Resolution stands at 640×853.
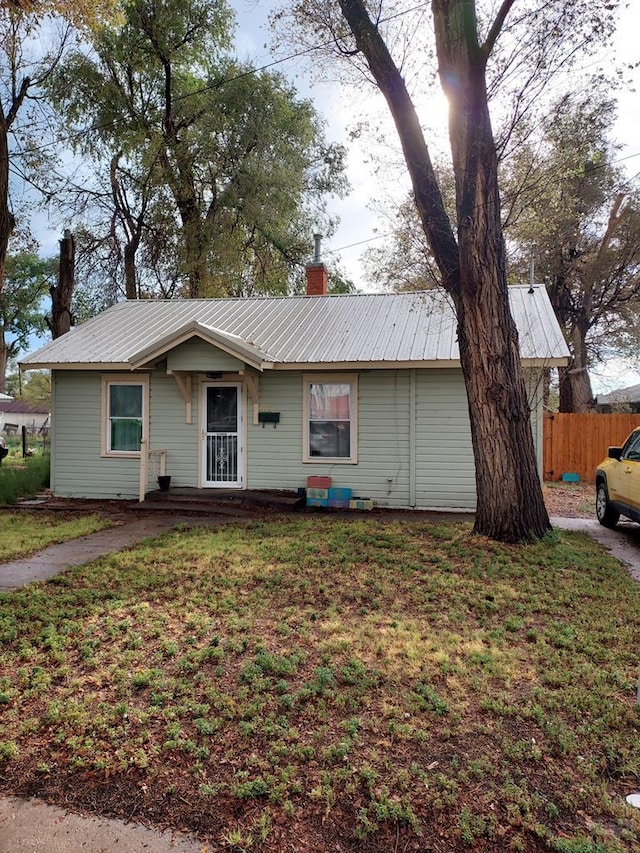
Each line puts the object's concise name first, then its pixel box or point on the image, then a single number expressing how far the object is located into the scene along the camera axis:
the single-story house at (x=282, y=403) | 9.48
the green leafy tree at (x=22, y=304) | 37.72
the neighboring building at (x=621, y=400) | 21.02
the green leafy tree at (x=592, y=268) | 17.75
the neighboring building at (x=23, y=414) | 51.25
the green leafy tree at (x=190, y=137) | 17.08
